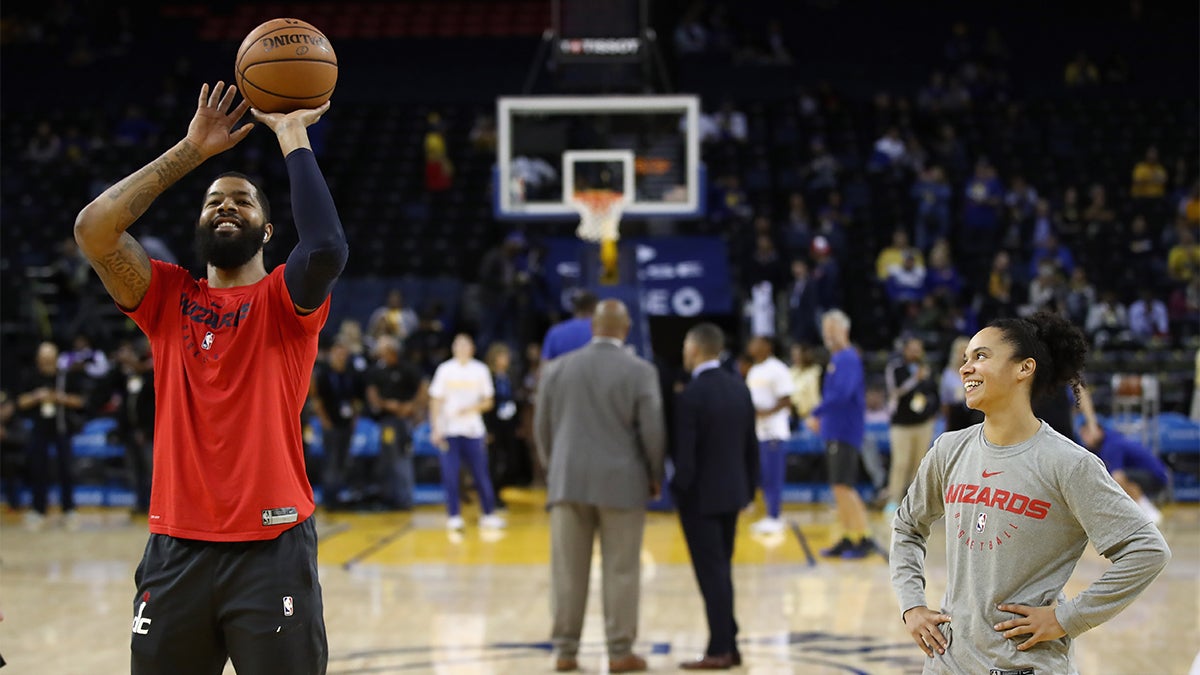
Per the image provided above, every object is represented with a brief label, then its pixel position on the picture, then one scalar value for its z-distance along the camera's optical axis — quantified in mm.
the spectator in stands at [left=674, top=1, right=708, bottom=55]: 22531
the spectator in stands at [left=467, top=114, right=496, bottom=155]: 20594
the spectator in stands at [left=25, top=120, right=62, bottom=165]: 21016
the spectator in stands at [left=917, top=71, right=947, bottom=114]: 21344
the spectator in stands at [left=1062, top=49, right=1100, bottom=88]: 22172
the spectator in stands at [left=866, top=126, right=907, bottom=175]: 19656
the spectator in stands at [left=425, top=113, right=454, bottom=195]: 20047
